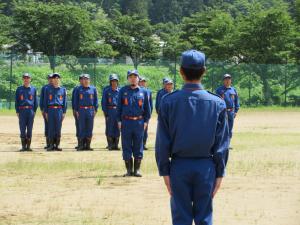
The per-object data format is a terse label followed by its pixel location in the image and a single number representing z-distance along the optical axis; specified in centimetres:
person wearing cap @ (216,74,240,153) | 2195
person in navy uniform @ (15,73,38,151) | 2136
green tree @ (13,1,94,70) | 6022
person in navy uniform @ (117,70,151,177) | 1541
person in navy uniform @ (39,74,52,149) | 2171
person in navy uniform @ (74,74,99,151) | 2217
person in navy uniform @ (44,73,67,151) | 2156
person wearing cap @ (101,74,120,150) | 2225
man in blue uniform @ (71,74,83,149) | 2228
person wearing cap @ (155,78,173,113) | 2248
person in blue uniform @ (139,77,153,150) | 2217
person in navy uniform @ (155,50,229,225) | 703
